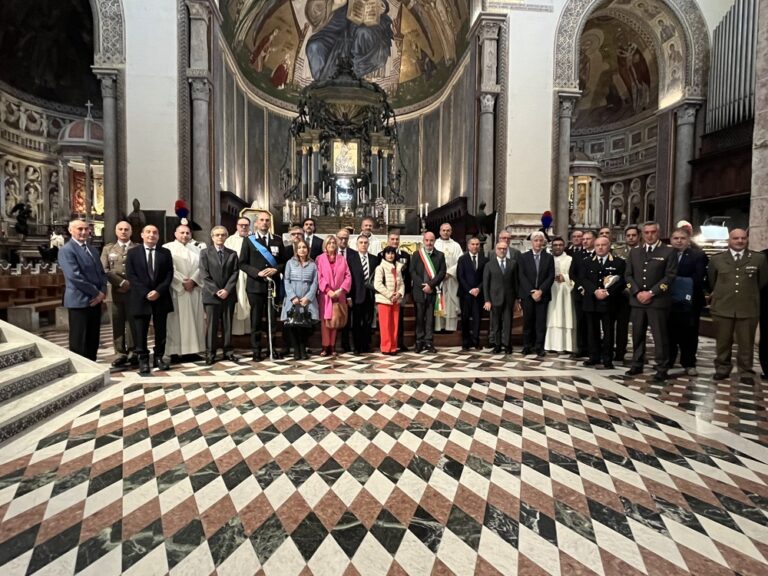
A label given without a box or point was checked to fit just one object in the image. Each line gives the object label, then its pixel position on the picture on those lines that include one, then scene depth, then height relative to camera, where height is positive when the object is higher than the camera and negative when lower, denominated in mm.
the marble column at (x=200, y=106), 10195 +3803
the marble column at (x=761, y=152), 6102 +1737
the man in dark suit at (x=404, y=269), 6281 -108
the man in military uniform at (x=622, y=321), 5520 -770
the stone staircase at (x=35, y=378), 3336 -1174
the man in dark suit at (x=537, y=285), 6020 -315
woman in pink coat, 5773 -294
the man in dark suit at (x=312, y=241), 6366 +311
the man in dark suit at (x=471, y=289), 6395 -416
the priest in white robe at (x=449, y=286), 6727 -379
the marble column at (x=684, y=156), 12086 +3250
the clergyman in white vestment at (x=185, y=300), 5320 -537
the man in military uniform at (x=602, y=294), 5340 -374
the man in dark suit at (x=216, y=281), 5242 -277
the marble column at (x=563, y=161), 11289 +2819
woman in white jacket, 5977 -481
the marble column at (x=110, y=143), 9914 +2768
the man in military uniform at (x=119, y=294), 5109 -454
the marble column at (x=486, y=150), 11344 +3129
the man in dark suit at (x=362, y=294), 5977 -477
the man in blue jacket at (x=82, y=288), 4531 -348
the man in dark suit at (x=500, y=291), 6184 -413
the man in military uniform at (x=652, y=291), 4789 -301
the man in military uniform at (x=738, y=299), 4867 -382
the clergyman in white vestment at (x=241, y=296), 5867 -523
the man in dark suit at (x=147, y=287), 4793 -335
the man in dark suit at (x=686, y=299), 5078 -402
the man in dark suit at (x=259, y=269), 5523 -119
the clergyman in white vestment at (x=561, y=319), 6133 -819
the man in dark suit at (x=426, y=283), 6156 -309
